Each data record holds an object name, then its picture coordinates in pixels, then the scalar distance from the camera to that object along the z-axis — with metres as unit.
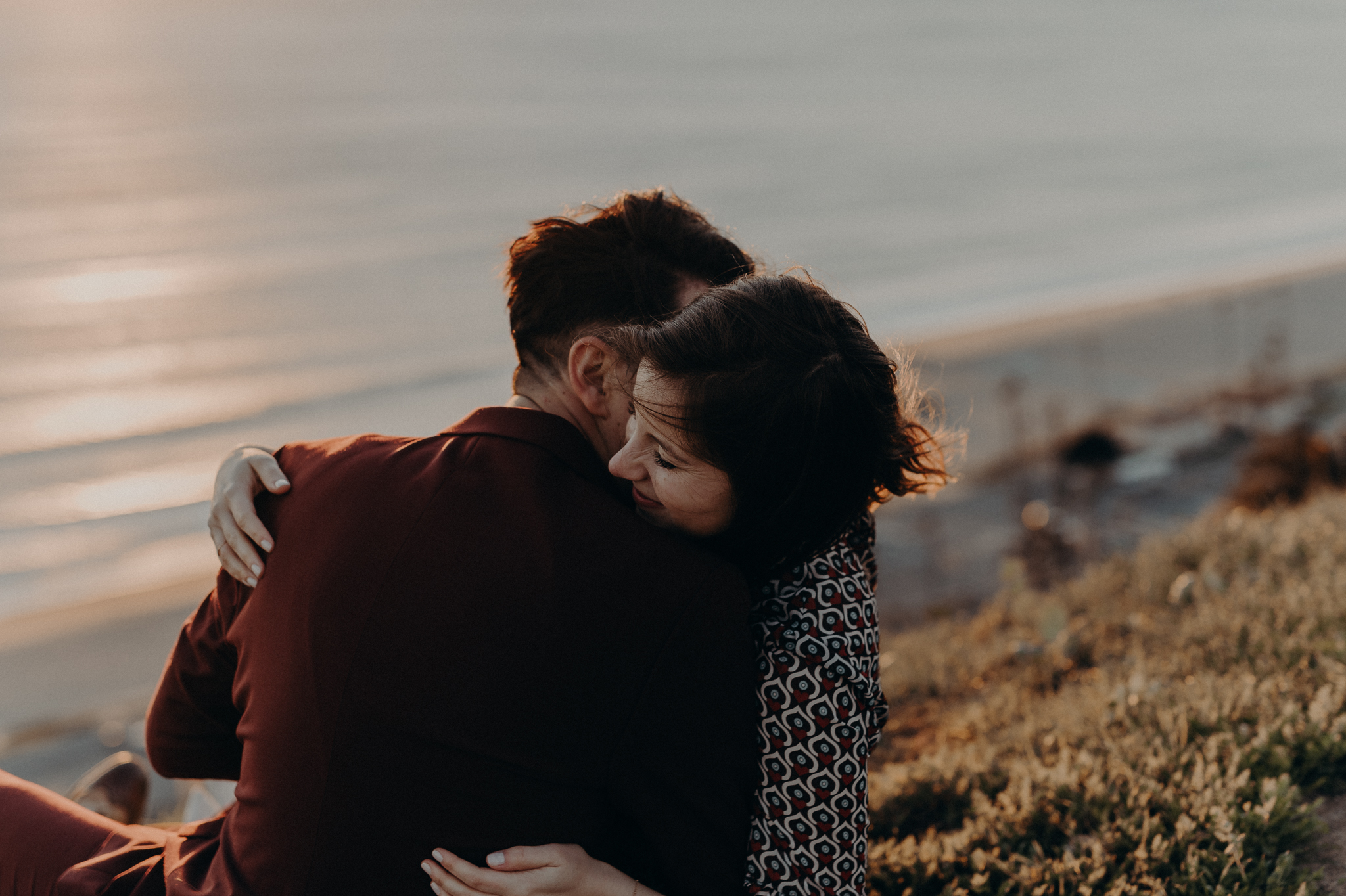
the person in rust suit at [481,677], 1.51
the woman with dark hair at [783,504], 1.61
